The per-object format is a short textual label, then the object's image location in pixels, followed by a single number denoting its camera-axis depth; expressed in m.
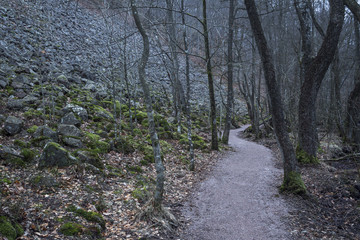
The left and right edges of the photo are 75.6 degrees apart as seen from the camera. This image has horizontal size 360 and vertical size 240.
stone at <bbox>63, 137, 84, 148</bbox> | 7.44
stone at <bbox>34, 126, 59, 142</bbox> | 7.21
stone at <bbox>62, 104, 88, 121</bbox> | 9.95
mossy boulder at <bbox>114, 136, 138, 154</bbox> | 8.77
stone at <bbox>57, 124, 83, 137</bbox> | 7.99
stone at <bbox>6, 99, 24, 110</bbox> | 8.60
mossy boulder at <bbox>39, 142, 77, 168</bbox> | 5.82
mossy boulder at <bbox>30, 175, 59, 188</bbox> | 5.01
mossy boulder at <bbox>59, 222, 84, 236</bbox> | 3.83
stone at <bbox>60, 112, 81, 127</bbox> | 8.93
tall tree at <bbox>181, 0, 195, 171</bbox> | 8.93
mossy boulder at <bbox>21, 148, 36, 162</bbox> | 5.84
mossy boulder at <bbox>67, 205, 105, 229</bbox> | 4.44
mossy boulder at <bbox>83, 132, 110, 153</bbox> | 7.96
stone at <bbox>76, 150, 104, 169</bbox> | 6.72
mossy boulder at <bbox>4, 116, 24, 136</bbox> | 6.97
